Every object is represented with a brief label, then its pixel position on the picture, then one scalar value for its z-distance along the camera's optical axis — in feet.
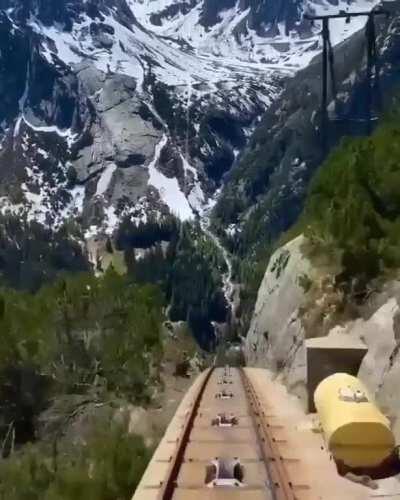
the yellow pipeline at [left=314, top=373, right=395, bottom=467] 47.03
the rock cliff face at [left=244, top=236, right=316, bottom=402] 101.12
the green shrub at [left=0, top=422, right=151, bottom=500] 58.13
